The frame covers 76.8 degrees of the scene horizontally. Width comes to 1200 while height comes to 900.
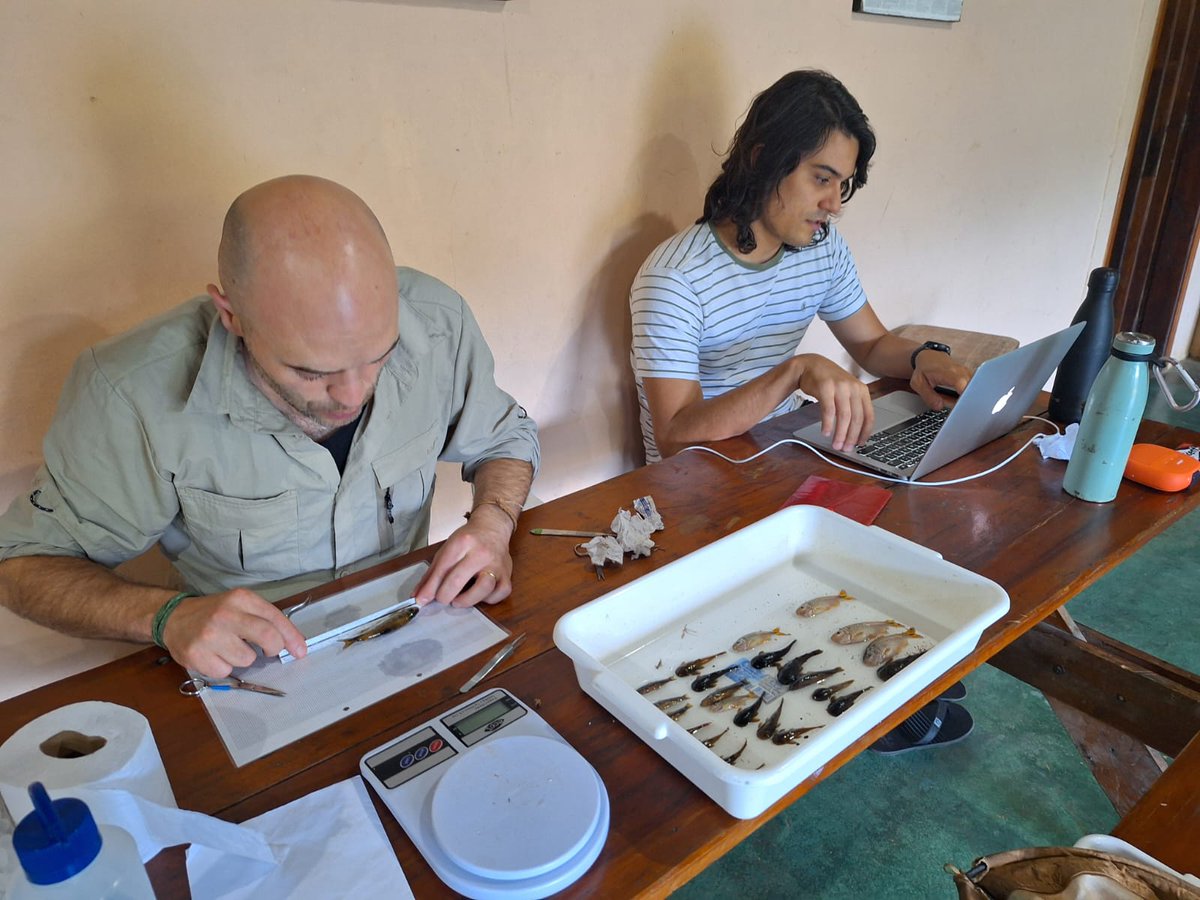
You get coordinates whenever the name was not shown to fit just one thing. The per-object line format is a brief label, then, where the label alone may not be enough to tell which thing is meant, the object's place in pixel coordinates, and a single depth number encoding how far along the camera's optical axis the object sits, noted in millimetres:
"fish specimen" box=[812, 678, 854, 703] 826
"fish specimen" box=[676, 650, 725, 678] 871
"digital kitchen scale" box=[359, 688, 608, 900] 625
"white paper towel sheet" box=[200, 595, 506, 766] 808
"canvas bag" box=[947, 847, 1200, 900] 618
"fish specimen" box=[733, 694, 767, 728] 797
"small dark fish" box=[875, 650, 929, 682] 854
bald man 872
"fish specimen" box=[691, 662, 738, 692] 847
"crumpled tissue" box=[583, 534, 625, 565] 1071
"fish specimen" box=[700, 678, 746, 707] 825
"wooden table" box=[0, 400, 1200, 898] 688
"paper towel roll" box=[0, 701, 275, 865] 581
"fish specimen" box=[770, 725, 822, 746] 771
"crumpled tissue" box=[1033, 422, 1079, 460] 1378
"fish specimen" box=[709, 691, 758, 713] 816
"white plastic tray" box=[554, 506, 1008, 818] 717
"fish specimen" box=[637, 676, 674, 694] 843
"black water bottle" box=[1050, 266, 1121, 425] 1441
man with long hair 1593
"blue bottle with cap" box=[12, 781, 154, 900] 448
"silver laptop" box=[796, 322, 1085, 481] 1241
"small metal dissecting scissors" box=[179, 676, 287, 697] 856
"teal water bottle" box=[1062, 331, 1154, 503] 1143
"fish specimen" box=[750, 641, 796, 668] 878
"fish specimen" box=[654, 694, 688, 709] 819
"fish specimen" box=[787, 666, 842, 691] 843
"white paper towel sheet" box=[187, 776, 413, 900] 635
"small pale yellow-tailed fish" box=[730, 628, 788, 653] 909
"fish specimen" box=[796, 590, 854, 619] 968
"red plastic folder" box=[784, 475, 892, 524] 1194
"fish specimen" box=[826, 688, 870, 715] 805
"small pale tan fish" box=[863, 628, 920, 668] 877
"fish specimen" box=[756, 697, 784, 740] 782
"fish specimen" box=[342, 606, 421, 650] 946
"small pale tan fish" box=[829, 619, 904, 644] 913
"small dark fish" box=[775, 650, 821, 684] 853
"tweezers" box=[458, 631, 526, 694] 864
